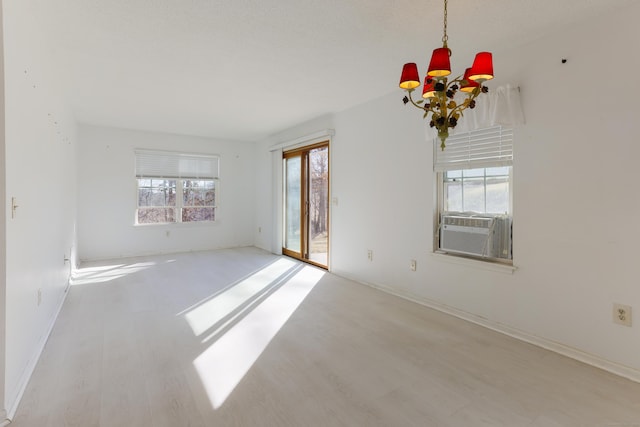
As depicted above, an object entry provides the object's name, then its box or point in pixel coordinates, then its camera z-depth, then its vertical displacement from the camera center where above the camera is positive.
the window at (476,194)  2.93 +0.17
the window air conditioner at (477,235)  2.96 -0.23
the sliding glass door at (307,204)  5.41 +0.14
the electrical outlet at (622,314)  2.20 -0.71
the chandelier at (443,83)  1.72 +0.73
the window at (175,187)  6.32 +0.52
